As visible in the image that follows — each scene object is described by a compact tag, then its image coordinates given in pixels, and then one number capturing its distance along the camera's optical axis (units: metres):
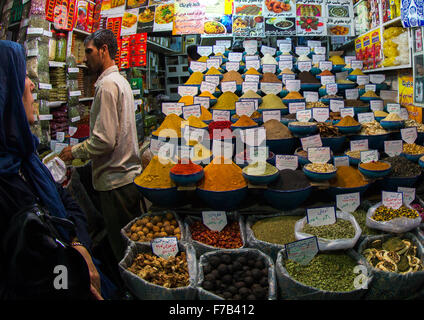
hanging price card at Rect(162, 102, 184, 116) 2.68
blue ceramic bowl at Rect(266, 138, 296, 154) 2.21
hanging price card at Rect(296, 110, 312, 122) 2.47
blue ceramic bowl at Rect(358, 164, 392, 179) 1.81
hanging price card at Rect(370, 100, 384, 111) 2.84
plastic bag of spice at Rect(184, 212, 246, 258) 1.65
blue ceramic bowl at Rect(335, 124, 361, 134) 2.27
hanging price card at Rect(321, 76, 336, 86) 3.27
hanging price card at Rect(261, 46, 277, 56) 4.06
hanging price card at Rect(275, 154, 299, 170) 1.97
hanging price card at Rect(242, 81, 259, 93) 3.16
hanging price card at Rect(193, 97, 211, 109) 2.88
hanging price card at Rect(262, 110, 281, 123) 2.55
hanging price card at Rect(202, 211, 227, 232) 1.78
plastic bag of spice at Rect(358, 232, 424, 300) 1.36
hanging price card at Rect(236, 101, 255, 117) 2.67
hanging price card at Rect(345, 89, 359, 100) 3.03
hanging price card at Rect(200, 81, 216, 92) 3.12
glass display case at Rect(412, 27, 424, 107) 2.55
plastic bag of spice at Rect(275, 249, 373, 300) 1.30
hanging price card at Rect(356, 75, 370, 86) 3.29
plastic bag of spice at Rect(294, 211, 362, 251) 1.52
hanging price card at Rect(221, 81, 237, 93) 3.14
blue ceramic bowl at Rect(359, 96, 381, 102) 2.93
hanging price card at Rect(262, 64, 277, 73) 3.57
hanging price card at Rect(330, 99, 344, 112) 2.81
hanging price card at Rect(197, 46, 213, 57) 4.09
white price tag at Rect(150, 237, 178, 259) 1.61
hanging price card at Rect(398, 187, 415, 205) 1.86
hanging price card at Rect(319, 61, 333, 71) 3.53
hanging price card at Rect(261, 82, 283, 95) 3.17
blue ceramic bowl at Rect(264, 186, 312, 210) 1.74
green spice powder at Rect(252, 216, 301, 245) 1.66
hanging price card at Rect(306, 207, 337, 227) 1.67
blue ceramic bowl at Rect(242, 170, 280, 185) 1.71
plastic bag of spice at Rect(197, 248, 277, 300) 1.34
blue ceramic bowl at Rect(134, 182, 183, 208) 1.81
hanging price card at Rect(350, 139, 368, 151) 2.15
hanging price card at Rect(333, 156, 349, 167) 1.97
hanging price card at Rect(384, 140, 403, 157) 2.18
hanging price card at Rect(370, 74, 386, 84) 3.25
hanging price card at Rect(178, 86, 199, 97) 3.12
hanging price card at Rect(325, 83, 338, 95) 3.11
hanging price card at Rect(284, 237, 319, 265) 1.47
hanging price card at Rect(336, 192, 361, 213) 1.82
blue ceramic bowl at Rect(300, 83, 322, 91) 3.24
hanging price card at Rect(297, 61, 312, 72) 3.57
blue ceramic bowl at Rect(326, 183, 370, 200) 1.82
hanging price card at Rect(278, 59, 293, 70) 3.66
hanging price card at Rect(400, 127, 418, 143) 2.31
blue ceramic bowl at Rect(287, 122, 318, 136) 2.16
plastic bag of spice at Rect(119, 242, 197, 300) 1.35
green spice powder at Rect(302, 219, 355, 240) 1.58
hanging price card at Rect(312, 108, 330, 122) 2.57
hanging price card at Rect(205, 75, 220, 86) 3.23
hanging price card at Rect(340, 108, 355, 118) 2.64
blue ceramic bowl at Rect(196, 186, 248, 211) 1.73
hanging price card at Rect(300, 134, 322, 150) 2.07
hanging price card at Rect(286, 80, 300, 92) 3.18
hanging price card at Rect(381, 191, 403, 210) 1.74
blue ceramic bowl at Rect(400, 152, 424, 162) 2.03
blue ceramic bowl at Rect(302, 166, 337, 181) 1.76
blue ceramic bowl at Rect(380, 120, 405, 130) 2.34
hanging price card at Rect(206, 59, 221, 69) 3.67
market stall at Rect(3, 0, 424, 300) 1.47
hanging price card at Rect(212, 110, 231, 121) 2.52
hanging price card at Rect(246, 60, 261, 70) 3.65
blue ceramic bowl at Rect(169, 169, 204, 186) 1.72
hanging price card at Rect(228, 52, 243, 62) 3.82
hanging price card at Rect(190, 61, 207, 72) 3.64
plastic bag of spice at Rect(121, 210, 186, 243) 1.73
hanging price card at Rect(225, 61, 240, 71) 3.63
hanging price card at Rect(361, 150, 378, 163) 1.93
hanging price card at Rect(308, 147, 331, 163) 1.97
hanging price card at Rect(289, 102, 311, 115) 2.73
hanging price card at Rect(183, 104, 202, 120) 2.59
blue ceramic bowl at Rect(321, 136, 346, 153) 2.21
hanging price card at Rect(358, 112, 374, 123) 2.56
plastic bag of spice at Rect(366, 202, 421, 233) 1.62
